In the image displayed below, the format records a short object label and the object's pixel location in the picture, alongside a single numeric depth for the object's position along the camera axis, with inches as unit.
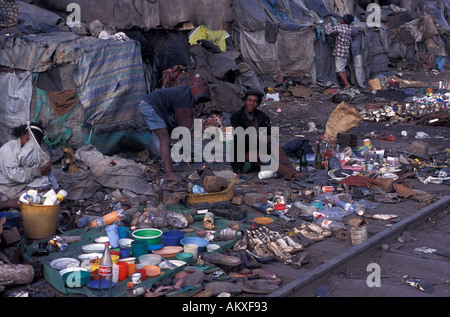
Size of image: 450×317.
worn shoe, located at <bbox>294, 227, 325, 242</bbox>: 222.8
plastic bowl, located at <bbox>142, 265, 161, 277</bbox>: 180.9
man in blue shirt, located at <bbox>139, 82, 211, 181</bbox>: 317.1
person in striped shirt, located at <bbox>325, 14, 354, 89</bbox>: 681.6
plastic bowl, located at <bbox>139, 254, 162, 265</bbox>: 189.6
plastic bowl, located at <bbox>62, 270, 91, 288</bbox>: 169.3
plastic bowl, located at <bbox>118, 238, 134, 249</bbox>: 207.6
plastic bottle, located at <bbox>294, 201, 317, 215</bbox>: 257.0
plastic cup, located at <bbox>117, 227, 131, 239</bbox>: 218.3
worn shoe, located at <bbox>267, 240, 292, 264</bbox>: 198.9
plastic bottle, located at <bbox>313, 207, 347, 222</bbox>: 248.0
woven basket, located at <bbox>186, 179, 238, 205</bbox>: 267.0
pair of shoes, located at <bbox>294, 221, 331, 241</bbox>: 223.9
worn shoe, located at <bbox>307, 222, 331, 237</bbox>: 226.8
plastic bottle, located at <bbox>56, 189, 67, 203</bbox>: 220.8
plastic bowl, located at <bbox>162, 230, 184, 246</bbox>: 209.3
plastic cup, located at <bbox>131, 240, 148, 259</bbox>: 196.7
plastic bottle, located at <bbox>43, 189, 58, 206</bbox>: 214.2
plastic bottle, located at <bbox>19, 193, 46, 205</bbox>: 213.3
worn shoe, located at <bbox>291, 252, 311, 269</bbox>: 194.2
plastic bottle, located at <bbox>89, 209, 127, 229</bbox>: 229.8
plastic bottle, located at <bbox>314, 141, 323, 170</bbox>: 337.7
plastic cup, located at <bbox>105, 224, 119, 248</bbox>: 207.5
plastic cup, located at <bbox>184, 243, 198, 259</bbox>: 197.0
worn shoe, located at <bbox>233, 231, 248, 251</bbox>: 208.4
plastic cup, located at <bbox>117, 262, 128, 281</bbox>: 176.4
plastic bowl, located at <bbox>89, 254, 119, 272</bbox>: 181.9
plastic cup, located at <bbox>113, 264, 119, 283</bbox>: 173.5
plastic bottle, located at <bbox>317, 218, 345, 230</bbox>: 232.5
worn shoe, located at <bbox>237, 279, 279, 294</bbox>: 167.9
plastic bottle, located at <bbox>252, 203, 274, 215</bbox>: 257.6
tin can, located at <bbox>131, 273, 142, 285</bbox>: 172.9
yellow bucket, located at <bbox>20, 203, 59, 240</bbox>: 211.8
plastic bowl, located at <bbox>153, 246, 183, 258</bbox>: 197.6
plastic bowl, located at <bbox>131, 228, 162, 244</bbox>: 205.3
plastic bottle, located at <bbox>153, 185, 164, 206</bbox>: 261.4
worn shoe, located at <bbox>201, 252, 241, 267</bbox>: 187.9
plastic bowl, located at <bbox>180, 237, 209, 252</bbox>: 206.3
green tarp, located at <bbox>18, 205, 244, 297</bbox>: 168.9
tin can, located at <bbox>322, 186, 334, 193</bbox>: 291.9
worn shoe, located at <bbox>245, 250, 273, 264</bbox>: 196.7
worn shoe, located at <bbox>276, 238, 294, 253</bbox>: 207.5
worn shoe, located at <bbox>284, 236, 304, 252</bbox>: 210.3
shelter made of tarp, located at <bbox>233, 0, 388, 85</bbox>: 669.3
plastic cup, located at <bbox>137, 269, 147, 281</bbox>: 178.1
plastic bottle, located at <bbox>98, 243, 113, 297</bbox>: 166.7
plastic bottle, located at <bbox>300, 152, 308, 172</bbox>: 338.3
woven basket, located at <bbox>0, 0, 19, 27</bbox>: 371.6
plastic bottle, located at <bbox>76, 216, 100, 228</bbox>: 233.8
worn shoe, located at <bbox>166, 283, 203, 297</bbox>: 163.3
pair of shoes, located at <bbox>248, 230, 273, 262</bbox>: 204.2
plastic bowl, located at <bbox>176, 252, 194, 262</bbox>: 193.6
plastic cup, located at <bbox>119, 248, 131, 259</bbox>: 196.2
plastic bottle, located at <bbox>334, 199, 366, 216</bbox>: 254.1
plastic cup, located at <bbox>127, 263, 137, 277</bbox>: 180.4
